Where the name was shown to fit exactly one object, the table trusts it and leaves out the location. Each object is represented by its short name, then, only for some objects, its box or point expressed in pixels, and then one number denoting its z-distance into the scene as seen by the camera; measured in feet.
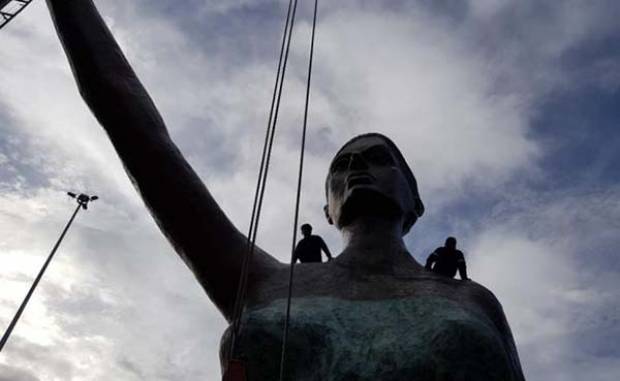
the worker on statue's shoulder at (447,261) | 20.39
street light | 48.54
